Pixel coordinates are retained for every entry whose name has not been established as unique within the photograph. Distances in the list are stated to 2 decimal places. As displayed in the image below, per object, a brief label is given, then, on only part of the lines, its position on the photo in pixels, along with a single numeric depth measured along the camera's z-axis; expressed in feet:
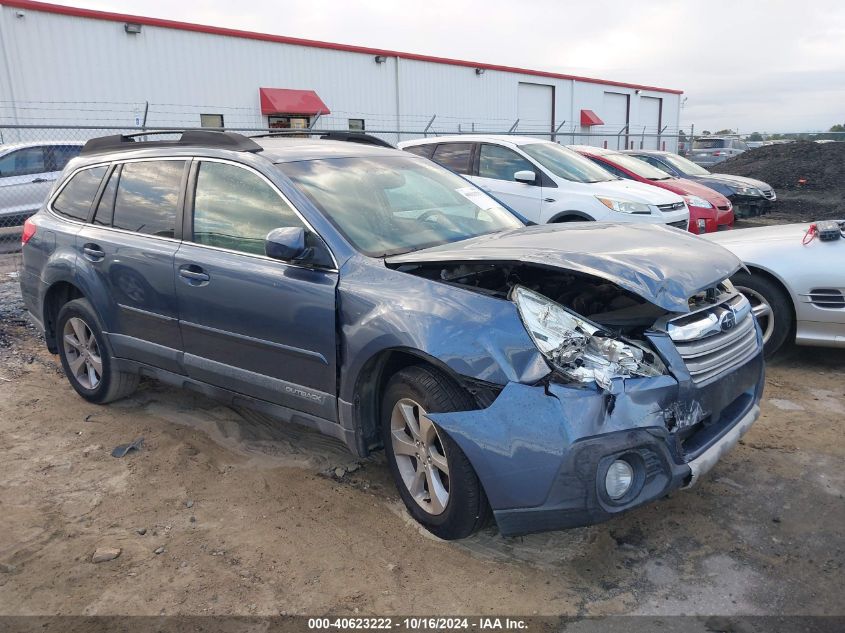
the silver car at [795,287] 16.26
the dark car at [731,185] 45.68
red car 32.30
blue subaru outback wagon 8.66
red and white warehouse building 56.70
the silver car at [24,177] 37.52
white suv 27.27
